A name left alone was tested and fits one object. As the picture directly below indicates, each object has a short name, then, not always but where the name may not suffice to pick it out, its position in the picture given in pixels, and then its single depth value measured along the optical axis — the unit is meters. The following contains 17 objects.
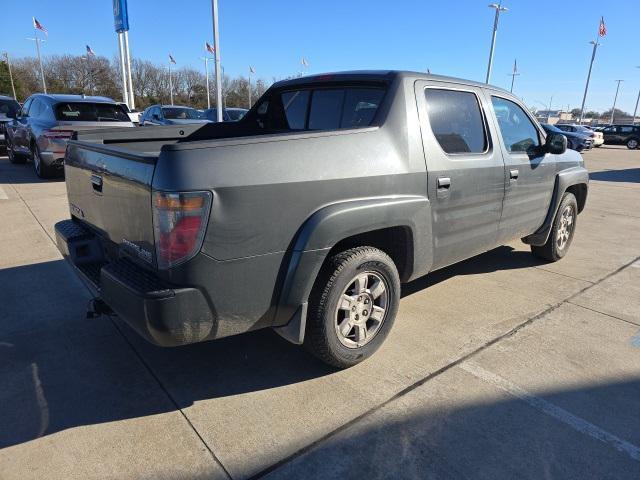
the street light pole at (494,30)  35.16
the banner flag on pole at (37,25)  33.75
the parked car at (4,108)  13.09
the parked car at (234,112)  17.11
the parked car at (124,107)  10.03
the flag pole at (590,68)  52.06
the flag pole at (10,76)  55.32
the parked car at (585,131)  29.12
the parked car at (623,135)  33.00
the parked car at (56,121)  9.02
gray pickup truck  2.19
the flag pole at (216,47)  18.75
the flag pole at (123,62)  22.15
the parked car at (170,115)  15.22
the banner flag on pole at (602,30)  43.69
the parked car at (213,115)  16.73
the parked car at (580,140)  25.73
